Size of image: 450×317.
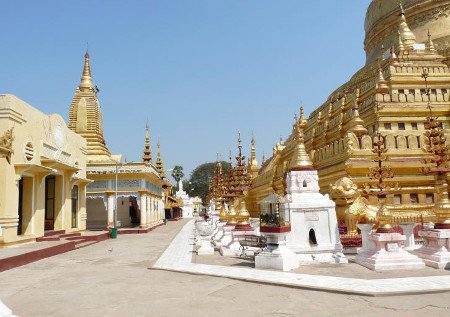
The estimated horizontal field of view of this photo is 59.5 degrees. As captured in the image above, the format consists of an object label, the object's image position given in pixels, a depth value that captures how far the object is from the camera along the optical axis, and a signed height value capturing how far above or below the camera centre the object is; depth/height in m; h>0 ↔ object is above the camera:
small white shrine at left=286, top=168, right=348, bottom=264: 13.46 -0.73
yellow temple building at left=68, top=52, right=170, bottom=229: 34.03 +3.19
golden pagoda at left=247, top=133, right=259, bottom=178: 45.34 +5.24
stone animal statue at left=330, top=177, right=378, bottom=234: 14.58 -0.06
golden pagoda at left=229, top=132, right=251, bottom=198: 24.63 +1.96
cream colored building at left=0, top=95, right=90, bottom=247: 17.72 +2.37
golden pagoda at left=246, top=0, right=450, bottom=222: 19.03 +5.26
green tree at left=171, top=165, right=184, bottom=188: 116.12 +11.35
